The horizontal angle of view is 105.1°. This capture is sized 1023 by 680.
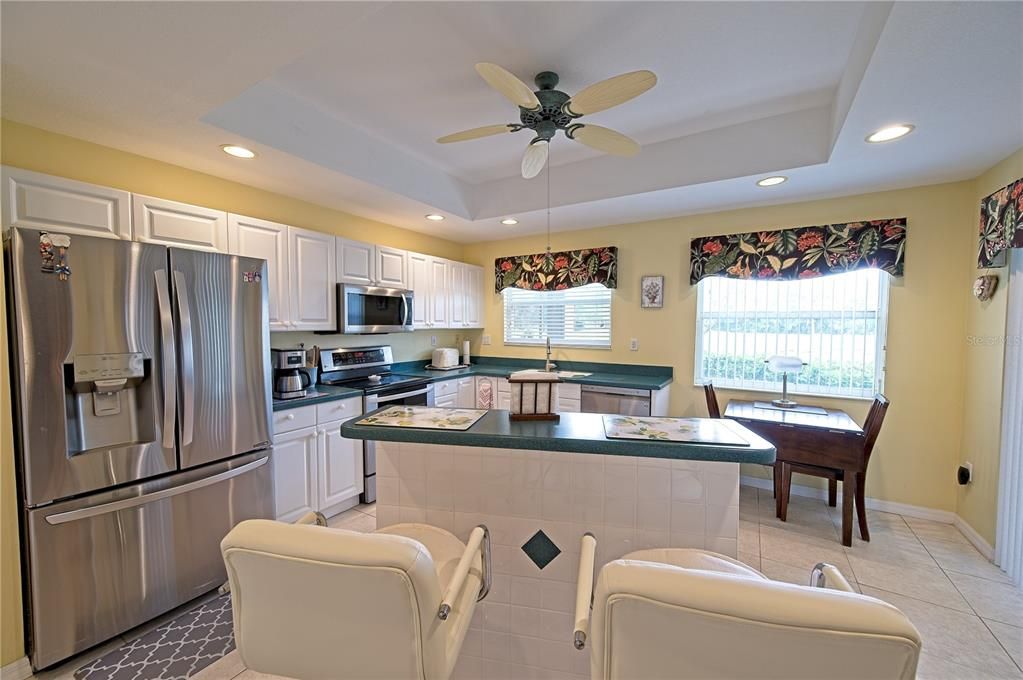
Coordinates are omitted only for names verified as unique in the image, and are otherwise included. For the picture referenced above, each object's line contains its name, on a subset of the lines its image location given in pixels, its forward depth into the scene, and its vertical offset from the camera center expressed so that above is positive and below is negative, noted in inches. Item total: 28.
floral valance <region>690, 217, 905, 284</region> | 113.7 +23.0
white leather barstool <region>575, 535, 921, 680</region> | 24.3 -20.0
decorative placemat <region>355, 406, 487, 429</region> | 60.3 -15.4
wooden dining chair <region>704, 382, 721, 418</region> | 122.5 -24.4
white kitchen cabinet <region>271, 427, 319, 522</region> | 99.4 -39.0
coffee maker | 106.7 -13.4
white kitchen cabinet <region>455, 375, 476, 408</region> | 160.1 -28.5
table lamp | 115.3 -12.5
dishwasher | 133.1 -26.7
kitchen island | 51.6 -25.1
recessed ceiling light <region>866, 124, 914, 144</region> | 78.7 +39.6
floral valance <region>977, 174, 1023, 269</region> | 82.3 +22.4
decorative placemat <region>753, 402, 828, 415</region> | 117.8 -26.2
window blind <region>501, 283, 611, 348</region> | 164.7 +3.5
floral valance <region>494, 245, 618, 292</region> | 157.8 +23.4
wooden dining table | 99.8 -30.7
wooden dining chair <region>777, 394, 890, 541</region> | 98.3 -39.6
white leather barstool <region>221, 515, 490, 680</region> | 32.4 -24.5
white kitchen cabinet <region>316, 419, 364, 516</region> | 109.7 -42.3
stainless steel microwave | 125.6 +5.0
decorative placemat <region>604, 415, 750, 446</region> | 52.7 -15.4
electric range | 122.3 -19.4
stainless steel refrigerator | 62.8 -18.4
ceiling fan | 61.4 +38.4
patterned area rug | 66.1 -58.7
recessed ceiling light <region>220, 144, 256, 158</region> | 86.8 +39.1
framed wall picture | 150.3 +12.4
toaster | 170.6 -14.7
